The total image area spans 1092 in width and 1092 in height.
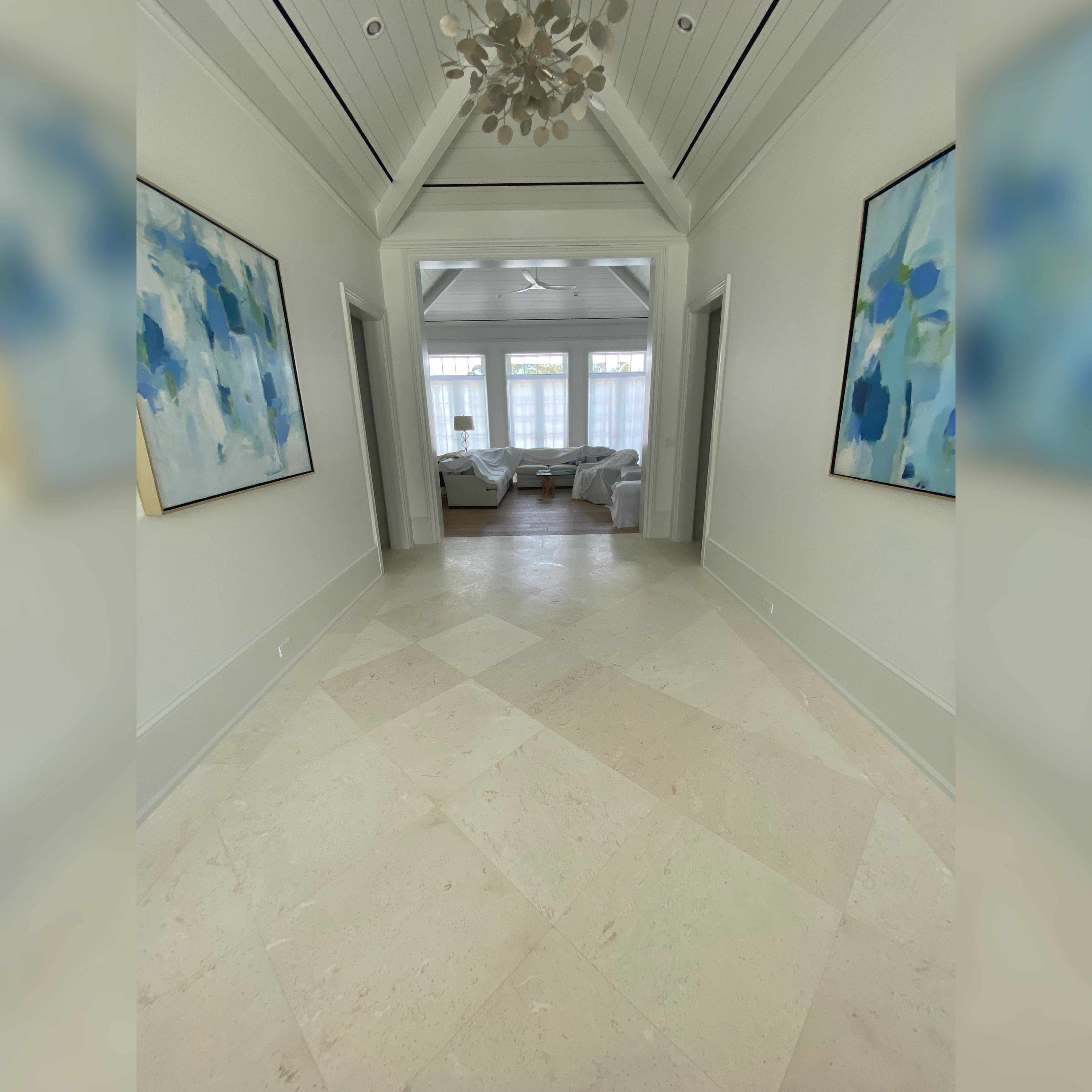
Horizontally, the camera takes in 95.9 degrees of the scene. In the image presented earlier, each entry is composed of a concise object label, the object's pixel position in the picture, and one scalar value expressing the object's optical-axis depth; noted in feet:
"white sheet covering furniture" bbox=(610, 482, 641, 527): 16.06
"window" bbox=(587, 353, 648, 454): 28.78
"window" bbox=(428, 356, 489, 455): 28.71
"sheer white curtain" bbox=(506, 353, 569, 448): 28.78
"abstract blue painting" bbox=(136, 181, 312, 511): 5.10
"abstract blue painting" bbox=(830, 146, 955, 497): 4.96
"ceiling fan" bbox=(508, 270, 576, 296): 22.04
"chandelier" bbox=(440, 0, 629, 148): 5.37
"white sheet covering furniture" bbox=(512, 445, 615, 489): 25.26
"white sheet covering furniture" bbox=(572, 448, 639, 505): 20.71
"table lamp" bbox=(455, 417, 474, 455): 26.73
